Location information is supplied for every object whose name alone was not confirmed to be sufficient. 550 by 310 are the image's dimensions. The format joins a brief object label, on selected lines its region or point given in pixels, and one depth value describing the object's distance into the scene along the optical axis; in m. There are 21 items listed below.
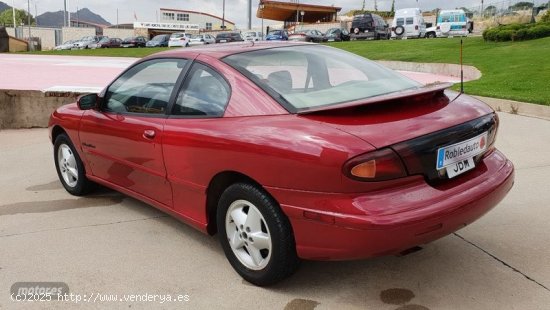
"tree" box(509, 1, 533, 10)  41.64
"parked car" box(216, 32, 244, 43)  40.41
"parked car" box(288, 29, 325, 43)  38.56
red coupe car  2.54
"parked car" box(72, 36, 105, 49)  49.69
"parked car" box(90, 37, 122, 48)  48.72
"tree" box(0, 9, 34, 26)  127.26
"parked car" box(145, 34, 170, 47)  45.78
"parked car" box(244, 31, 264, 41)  50.50
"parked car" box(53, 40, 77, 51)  49.44
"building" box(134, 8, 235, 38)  83.31
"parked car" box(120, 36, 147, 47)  48.53
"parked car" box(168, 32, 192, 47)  43.06
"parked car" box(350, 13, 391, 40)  37.62
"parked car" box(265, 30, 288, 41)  40.48
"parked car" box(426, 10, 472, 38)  35.98
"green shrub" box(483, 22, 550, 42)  20.48
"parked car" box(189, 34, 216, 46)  42.91
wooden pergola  75.00
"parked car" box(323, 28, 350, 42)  40.00
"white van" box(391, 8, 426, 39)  37.47
